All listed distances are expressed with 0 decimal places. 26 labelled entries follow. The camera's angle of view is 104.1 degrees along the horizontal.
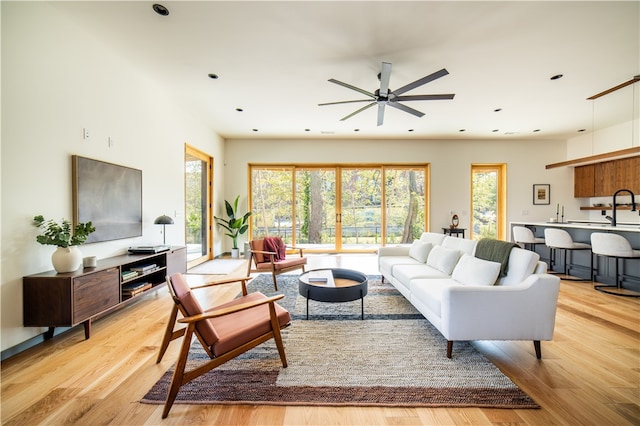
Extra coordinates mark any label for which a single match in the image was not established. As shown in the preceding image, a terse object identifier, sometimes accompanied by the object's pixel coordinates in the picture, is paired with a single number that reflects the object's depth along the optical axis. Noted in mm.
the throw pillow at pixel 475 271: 2291
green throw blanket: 2348
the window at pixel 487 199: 6824
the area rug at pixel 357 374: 1595
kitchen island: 3682
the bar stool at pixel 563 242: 4203
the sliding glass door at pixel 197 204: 4977
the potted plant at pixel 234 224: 6059
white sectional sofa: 1926
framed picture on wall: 6668
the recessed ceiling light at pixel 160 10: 2260
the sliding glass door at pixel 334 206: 6672
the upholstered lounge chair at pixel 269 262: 3706
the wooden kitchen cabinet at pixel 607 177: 5203
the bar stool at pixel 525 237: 4984
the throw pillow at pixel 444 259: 2955
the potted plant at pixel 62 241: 2151
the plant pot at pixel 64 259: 2201
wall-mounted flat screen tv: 2572
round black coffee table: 2480
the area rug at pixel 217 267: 4691
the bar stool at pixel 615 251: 3430
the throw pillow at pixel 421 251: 3512
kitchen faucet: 4196
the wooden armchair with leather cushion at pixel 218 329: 1512
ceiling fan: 2615
